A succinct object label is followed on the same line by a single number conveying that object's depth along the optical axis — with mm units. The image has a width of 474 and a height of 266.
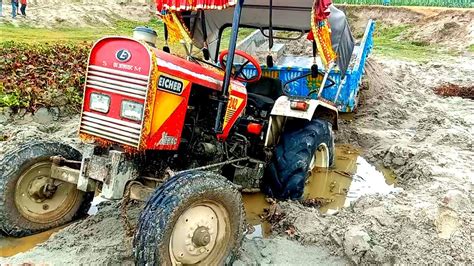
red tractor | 3762
